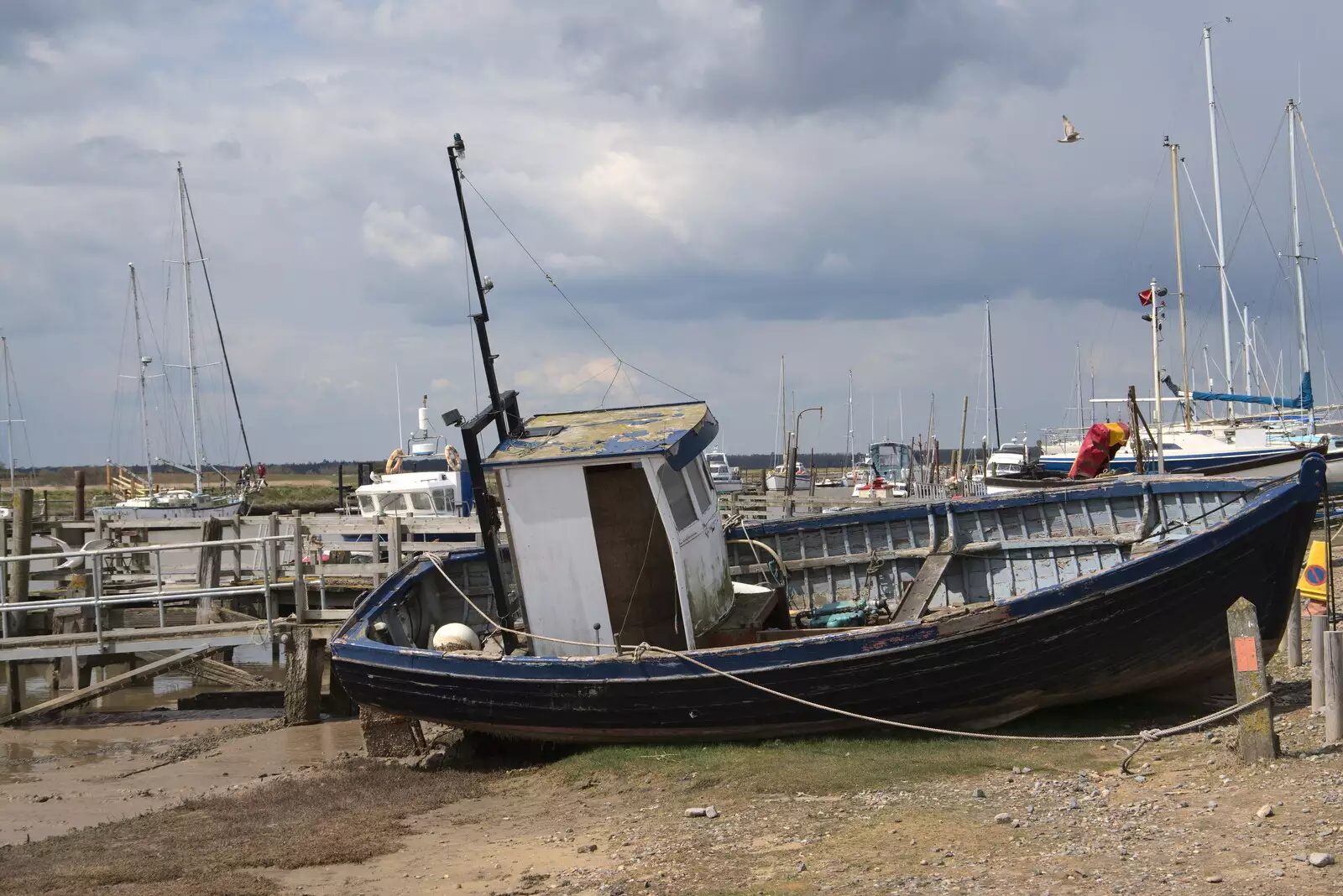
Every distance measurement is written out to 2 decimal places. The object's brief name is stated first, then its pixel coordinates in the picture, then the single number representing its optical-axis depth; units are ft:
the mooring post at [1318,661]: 28.76
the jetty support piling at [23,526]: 59.77
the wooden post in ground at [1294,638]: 37.83
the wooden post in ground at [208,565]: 55.62
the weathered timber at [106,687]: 46.44
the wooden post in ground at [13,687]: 50.03
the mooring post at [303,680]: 44.45
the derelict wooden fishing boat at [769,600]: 31.24
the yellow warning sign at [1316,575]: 41.27
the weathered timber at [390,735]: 37.04
